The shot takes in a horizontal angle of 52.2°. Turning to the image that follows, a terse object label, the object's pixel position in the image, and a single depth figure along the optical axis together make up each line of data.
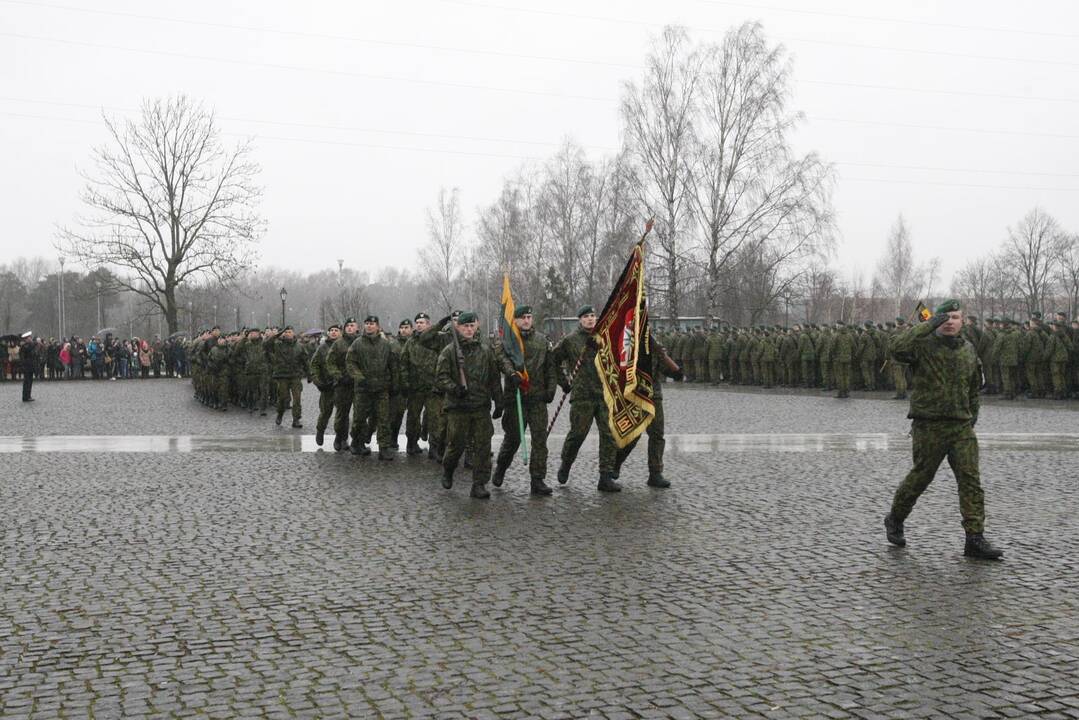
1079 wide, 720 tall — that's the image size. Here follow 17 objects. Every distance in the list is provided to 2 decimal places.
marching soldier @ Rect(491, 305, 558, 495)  11.64
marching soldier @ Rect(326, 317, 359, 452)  16.14
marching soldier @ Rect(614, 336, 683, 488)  12.05
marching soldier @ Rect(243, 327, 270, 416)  24.33
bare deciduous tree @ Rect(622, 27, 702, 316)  45.44
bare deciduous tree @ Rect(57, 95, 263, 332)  49.91
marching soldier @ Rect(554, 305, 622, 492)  12.02
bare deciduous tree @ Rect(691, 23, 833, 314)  44.41
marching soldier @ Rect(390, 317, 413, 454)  15.20
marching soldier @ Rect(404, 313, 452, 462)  14.31
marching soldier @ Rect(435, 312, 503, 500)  11.42
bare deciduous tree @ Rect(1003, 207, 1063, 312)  69.91
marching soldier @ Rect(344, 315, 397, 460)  15.30
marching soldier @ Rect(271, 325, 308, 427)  20.17
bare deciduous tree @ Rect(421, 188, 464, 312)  77.06
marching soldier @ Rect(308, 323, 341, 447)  16.72
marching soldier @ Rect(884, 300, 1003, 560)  8.31
